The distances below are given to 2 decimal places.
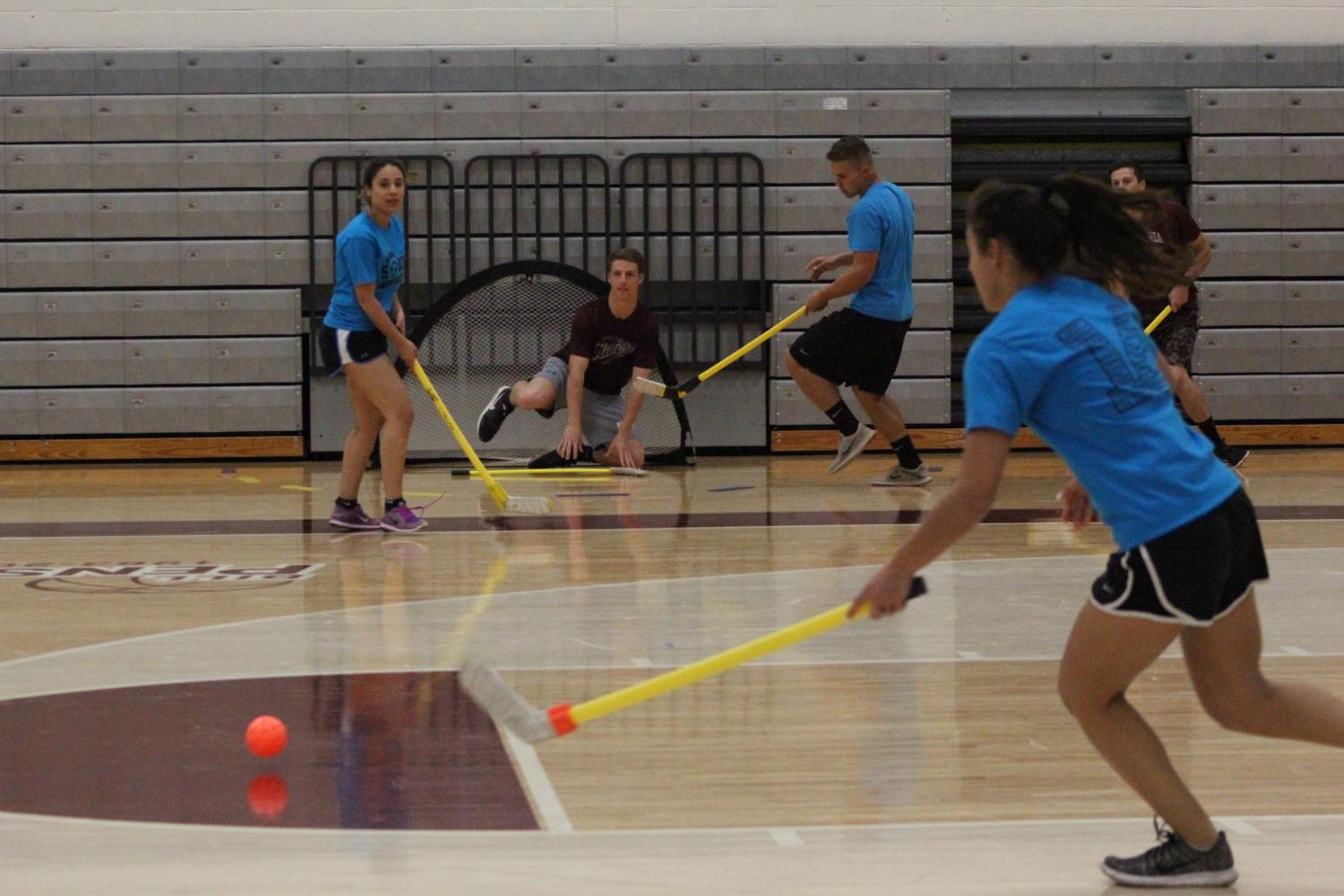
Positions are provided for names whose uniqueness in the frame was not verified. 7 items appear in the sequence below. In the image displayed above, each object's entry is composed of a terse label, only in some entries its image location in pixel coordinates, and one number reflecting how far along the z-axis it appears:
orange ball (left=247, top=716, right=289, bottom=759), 6.56
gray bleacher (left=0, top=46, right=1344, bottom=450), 20.85
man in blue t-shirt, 16.66
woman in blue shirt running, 4.92
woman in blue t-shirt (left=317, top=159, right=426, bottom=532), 13.11
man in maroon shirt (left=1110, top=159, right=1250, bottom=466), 15.44
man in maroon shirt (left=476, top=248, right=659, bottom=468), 17.97
